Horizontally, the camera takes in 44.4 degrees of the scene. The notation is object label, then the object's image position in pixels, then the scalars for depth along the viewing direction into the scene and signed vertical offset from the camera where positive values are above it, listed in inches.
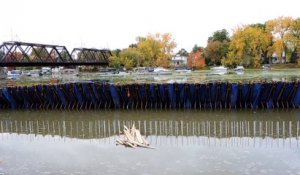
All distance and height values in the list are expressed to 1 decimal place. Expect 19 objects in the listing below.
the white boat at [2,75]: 2974.7 -56.3
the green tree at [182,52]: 6333.7 +194.4
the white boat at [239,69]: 2843.8 -54.0
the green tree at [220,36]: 4300.4 +318.1
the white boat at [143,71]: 3083.4 -54.3
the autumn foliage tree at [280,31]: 3129.9 +265.8
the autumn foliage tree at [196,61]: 3893.7 +25.6
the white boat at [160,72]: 2787.9 -59.0
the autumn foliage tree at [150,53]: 3720.5 +119.5
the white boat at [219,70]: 2669.5 -54.8
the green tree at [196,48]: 5050.2 +217.8
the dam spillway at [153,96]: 986.7 -90.7
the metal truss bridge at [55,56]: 2733.8 +107.1
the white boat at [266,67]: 3065.9 -47.7
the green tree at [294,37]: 3120.1 +204.3
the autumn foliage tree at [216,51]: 3673.7 +117.5
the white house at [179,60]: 5396.7 +58.3
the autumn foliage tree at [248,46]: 3152.1 +139.2
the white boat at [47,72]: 4089.1 -55.7
